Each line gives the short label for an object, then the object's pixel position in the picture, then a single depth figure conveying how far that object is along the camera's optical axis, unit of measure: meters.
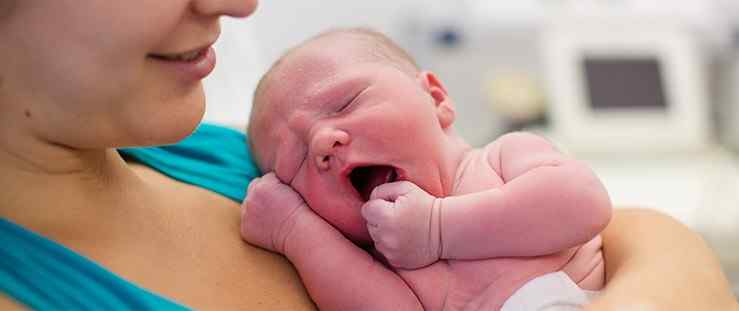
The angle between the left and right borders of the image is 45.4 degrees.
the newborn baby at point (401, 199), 0.98
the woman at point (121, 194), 0.78
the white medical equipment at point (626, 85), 2.56
